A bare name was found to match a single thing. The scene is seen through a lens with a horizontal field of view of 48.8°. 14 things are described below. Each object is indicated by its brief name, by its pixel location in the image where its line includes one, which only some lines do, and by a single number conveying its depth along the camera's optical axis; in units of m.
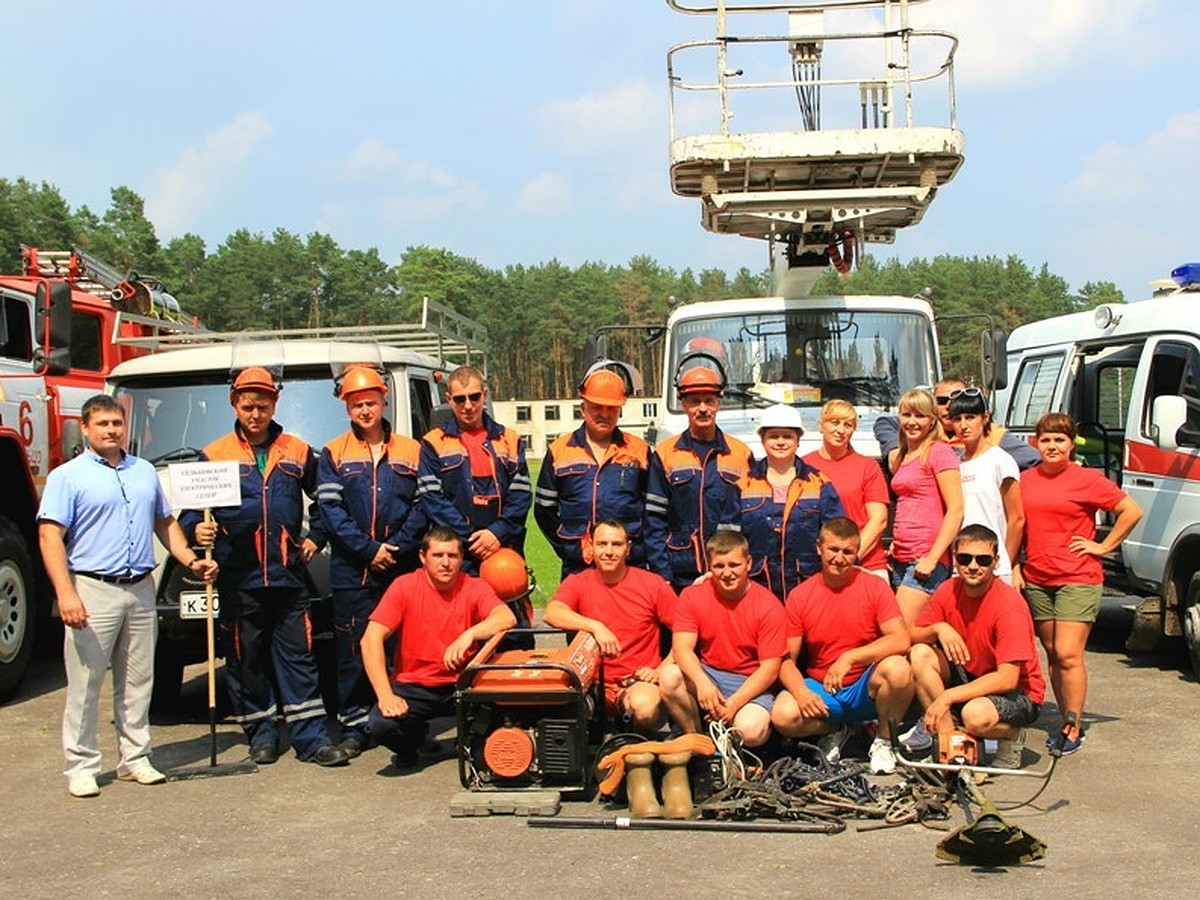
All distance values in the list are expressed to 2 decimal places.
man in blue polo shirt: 6.30
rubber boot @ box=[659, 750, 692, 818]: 5.55
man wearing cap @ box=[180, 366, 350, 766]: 6.89
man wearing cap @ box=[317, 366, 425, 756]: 6.94
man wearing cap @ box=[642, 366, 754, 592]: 6.81
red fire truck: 8.56
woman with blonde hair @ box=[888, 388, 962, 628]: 6.79
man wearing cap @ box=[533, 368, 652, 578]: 6.82
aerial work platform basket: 8.88
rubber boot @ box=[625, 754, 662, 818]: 5.58
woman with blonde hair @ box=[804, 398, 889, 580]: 6.86
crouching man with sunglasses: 6.02
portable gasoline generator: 5.89
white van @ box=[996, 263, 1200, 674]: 8.44
